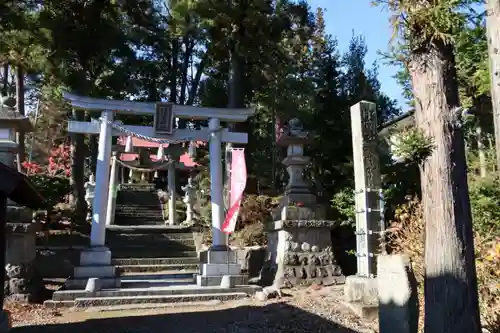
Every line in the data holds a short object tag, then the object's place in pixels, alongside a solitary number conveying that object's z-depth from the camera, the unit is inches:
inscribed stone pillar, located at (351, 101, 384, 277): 302.5
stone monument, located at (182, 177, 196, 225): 658.2
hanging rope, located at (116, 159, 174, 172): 723.4
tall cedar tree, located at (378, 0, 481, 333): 150.3
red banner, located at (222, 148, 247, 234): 364.2
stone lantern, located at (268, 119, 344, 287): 365.1
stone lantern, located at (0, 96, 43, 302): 308.3
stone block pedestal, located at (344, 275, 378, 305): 285.0
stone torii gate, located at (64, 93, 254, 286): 353.7
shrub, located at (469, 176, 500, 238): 300.2
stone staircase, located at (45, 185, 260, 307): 320.8
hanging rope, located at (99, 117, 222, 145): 382.0
